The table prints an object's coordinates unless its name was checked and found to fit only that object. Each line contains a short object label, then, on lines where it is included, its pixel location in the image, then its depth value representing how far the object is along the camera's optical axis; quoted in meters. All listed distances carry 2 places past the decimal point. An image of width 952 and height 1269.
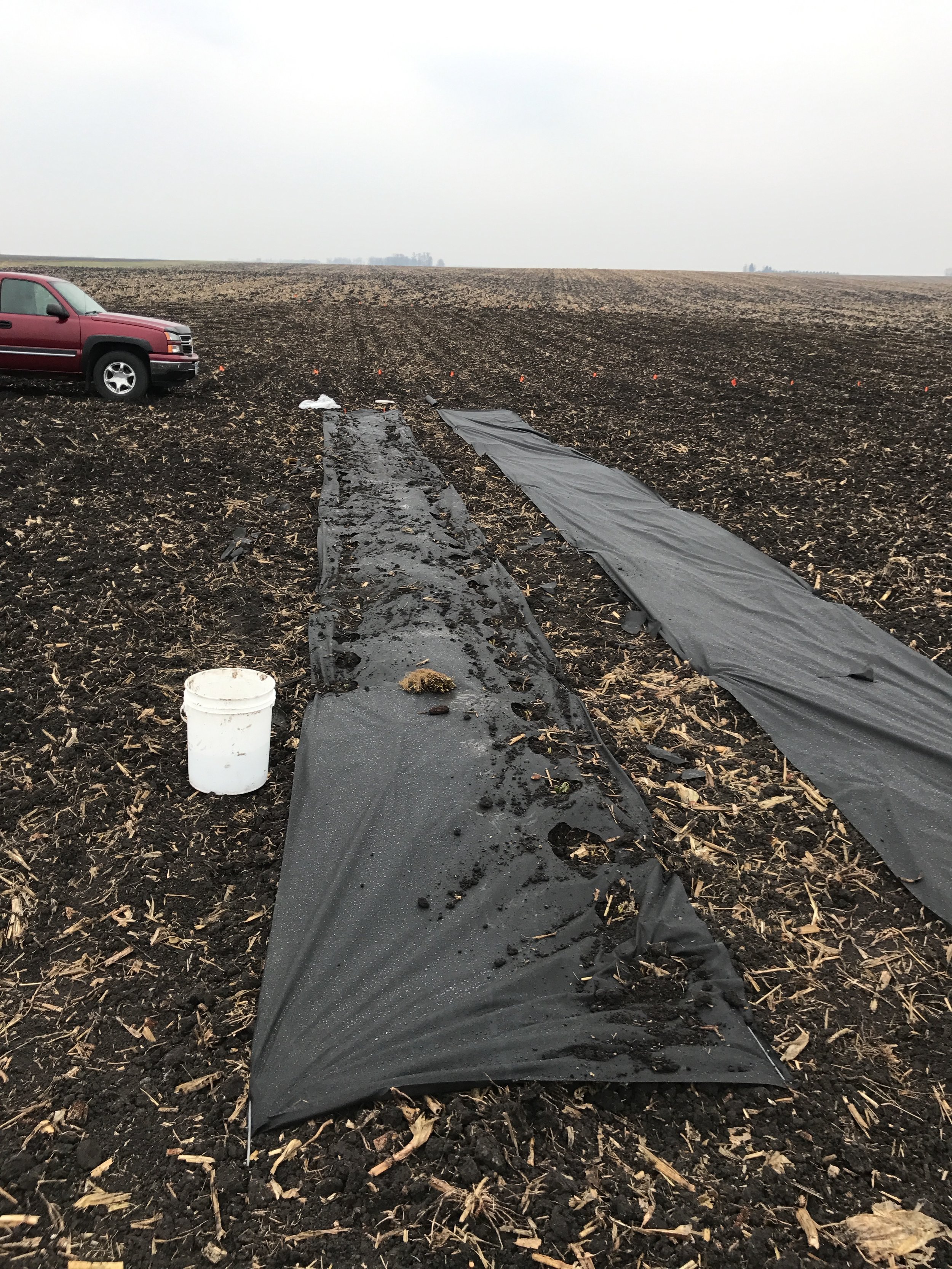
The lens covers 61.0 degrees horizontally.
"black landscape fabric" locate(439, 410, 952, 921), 4.03
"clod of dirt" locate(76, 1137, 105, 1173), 2.36
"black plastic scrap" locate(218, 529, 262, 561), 6.75
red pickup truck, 10.70
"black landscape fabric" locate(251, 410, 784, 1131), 2.68
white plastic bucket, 3.74
